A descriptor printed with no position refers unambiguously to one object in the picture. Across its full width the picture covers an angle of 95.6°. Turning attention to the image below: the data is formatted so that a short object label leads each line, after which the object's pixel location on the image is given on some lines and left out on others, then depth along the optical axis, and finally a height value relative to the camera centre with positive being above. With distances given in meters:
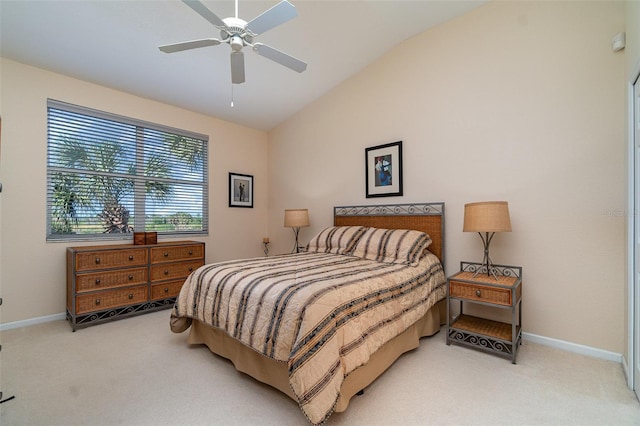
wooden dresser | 3.07 -0.78
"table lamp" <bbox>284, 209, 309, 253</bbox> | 4.38 -0.10
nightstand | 2.37 -0.77
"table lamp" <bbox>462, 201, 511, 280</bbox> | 2.50 -0.05
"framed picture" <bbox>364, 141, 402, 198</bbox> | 3.67 +0.55
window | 3.34 +0.46
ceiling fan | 1.81 +1.23
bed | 1.61 -0.70
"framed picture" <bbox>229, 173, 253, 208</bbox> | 4.89 +0.37
